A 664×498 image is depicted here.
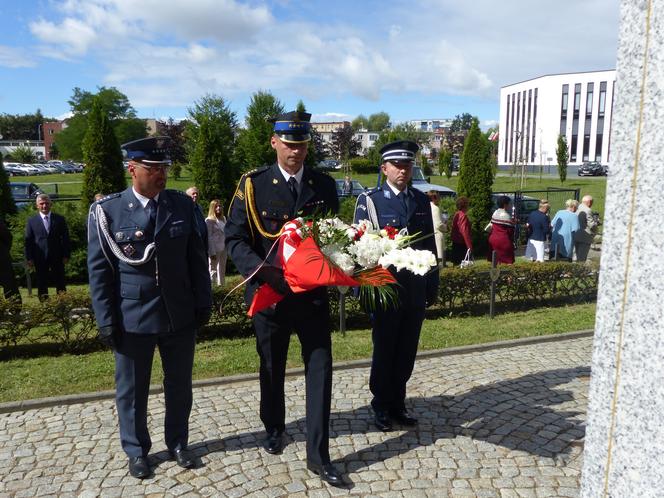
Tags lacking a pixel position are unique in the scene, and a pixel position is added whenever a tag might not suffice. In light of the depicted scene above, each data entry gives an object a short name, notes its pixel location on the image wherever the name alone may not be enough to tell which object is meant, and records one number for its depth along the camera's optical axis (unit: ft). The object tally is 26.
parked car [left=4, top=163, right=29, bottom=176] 186.75
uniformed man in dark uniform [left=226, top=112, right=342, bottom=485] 12.99
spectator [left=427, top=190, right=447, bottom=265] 36.50
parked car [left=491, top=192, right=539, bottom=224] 56.39
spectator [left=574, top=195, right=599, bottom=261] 39.88
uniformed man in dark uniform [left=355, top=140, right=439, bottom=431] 15.08
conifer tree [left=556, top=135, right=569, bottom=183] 127.25
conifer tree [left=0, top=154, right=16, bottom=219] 47.98
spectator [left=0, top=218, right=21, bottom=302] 29.06
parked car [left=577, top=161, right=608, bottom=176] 162.30
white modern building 213.25
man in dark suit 30.32
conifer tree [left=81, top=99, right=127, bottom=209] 45.96
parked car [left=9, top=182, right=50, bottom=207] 81.97
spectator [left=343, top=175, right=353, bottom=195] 76.27
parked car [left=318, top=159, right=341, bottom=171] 197.53
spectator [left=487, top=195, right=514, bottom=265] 34.78
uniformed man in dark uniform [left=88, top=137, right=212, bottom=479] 12.58
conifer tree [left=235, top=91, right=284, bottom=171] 56.29
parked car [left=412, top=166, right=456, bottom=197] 61.62
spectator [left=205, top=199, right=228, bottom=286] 34.81
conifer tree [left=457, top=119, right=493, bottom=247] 54.65
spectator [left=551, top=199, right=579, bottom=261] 40.06
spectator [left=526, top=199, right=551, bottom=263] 39.78
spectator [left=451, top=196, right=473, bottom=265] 38.24
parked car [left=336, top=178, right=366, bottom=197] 79.33
